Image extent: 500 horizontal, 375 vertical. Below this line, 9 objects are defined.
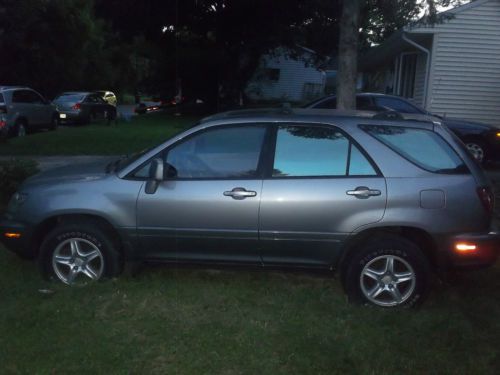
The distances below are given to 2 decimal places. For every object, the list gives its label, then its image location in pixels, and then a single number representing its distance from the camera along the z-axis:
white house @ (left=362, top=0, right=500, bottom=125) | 16.14
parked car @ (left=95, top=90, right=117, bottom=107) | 37.82
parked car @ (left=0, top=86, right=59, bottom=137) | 17.31
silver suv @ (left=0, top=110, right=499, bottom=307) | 4.62
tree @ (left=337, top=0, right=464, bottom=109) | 8.36
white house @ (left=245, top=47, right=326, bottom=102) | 39.88
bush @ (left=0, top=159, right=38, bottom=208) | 7.79
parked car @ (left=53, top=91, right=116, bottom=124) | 24.58
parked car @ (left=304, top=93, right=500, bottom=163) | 11.56
